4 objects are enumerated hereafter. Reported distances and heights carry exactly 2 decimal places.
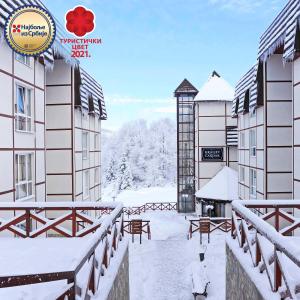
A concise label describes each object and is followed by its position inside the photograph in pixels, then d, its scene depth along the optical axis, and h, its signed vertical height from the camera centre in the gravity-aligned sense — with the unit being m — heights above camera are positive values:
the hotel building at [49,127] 10.20 +0.85
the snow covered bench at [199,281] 10.57 -4.30
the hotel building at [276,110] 11.55 +1.59
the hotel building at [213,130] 26.06 +1.29
